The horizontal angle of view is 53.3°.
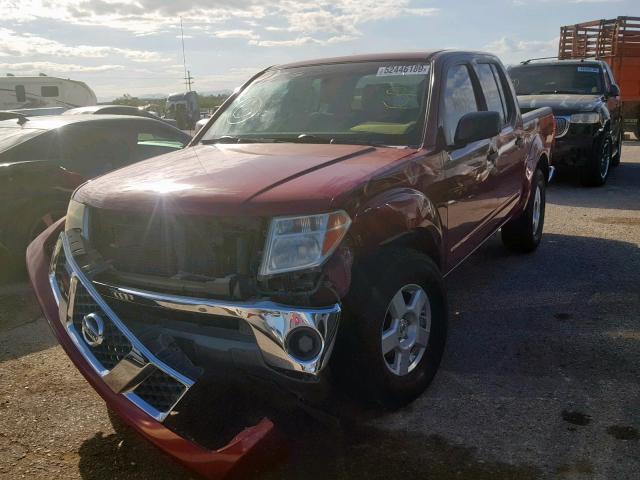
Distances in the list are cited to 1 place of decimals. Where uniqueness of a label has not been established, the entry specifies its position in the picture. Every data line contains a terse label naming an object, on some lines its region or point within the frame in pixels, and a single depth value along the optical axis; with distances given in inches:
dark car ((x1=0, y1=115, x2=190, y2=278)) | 203.9
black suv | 361.4
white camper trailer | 535.5
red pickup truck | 96.3
